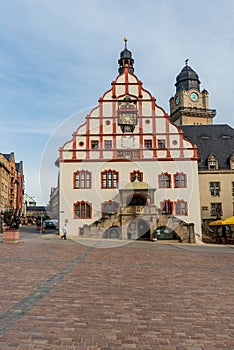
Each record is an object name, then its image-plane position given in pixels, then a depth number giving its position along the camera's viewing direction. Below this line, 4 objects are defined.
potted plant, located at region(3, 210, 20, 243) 24.70
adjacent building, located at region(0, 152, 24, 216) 61.38
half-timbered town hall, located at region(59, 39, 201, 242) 36.91
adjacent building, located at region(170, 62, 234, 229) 41.94
